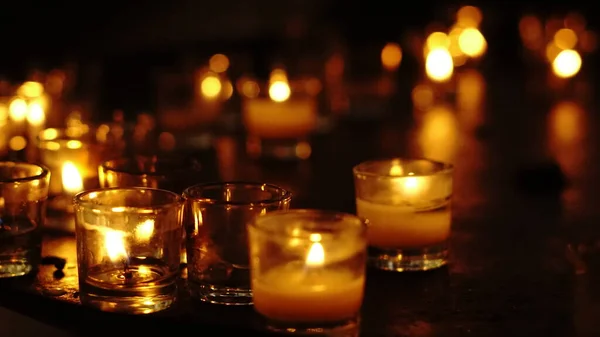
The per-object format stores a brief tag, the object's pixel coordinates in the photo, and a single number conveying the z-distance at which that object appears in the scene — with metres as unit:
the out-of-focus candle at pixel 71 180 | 0.99
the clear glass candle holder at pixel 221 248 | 0.81
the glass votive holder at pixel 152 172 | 0.91
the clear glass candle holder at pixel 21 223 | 0.86
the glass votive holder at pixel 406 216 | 0.88
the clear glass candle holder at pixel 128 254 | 0.81
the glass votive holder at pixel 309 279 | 0.77
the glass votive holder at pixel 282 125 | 1.23
